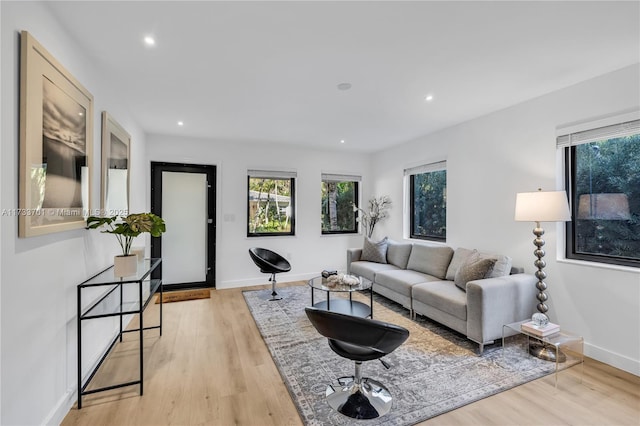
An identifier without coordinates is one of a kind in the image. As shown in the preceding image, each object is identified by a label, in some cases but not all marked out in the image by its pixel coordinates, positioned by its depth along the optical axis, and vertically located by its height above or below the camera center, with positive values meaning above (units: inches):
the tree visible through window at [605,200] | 101.1 +5.2
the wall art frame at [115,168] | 103.0 +17.3
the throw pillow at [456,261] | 143.0 -23.2
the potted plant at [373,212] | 223.1 +0.9
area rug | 78.4 -50.6
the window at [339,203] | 233.9 +7.9
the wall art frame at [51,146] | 59.0 +15.6
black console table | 79.9 -28.4
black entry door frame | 185.0 +5.2
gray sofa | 107.3 -32.5
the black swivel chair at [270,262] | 170.0 -30.0
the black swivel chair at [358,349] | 66.4 -34.2
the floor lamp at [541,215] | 102.8 -0.5
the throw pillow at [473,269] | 119.0 -22.9
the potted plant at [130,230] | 90.2 -5.6
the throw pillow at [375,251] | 189.2 -24.3
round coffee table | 120.3 -39.3
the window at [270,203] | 209.3 +7.0
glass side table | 96.3 -43.0
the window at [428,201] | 178.9 +7.8
